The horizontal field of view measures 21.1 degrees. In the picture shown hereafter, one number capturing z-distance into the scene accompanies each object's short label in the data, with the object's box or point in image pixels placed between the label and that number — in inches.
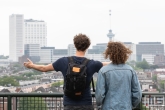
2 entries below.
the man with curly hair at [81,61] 153.1
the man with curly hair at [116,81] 150.6
